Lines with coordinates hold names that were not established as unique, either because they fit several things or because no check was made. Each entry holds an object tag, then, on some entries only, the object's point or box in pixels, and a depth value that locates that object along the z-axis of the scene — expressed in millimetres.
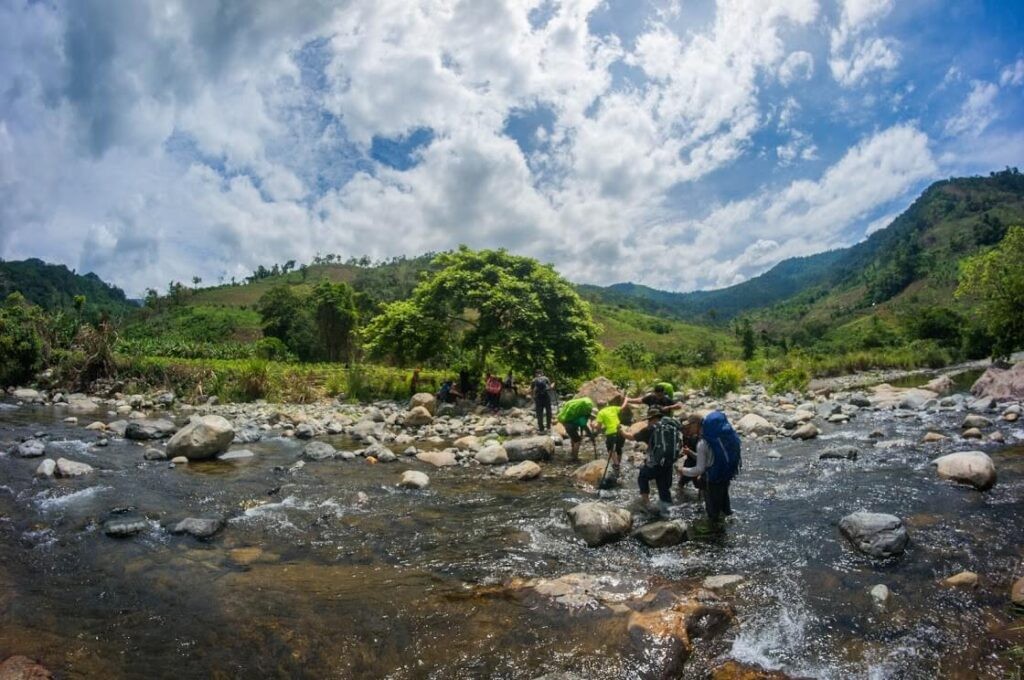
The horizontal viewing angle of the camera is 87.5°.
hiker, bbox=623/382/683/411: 10766
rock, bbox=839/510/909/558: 7168
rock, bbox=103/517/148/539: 8172
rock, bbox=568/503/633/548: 8047
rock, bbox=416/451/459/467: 13719
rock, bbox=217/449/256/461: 13625
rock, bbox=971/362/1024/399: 18375
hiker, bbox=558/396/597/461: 14031
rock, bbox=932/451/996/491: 9367
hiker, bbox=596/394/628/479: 11438
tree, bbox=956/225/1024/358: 28938
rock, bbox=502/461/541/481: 12000
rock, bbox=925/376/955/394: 24234
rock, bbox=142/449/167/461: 13023
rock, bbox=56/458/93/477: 11117
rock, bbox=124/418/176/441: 15875
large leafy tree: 24453
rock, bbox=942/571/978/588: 6227
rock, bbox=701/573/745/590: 6516
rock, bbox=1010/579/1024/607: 5695
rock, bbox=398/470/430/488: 11391
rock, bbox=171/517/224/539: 8312
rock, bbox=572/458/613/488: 11312
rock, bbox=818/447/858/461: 12312
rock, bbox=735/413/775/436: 16141
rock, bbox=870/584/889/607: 6023
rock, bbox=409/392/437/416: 22078
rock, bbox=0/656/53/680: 4707
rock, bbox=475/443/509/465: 13680
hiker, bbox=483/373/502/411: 23078
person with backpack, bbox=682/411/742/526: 8445
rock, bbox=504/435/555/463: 14008
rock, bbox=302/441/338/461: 14219
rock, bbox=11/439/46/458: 12672
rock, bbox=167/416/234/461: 13195
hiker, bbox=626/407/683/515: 9438
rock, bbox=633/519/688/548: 7824
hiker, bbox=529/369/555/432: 18031
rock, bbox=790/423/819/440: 15116
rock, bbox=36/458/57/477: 10961
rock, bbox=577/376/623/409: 22716
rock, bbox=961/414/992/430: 14445
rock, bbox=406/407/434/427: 20023
